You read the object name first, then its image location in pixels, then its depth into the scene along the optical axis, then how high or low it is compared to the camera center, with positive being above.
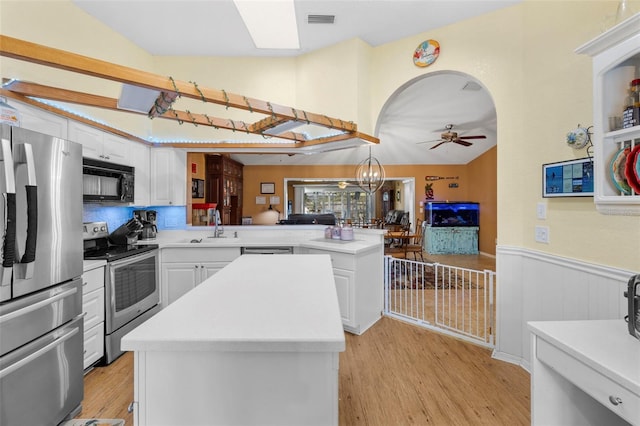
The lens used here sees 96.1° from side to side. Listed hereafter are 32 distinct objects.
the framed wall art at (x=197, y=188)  4.16 +0.36
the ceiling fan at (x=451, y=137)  5.62 +1.48
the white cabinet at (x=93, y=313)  2.17 -0.79
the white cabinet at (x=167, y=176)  3.52 +0.46
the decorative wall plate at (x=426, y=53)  2.71 +1.53
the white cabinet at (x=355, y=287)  2.87 -0.77
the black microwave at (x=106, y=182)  2.57 +0.30
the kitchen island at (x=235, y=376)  0.86 -0.50
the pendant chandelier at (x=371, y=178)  5.95 +0.72
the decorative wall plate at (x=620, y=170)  1.20 +0.18
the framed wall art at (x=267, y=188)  8.55 +0.73
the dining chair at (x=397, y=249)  5.88 -0.80
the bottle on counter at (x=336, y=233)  3.46 -0.25
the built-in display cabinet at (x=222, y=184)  6.24 +0.66
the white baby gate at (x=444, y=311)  2.81 -1.22
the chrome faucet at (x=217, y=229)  3.72 -0.22
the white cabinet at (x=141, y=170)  3.23 +0.51
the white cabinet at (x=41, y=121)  1.96 +0.68
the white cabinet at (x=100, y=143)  2.42 +0.65
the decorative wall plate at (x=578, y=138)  1.80 +0.47
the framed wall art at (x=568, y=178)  1.77 +0.22
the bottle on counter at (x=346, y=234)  3.38 -0.26
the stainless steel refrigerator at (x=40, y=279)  1.39 -0.36
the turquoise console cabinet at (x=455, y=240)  7.89 -0.77
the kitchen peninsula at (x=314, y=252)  2.90 -0.53
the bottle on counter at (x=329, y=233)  3.50 -0.25
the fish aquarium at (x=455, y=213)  7.91 -0.03
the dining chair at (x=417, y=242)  5.80 -0.71
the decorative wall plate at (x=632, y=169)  1.15 +0.17
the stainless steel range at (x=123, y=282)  2.40 -0.64
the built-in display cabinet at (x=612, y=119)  1.18 +0.41
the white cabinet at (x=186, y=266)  3.26 -0.61
